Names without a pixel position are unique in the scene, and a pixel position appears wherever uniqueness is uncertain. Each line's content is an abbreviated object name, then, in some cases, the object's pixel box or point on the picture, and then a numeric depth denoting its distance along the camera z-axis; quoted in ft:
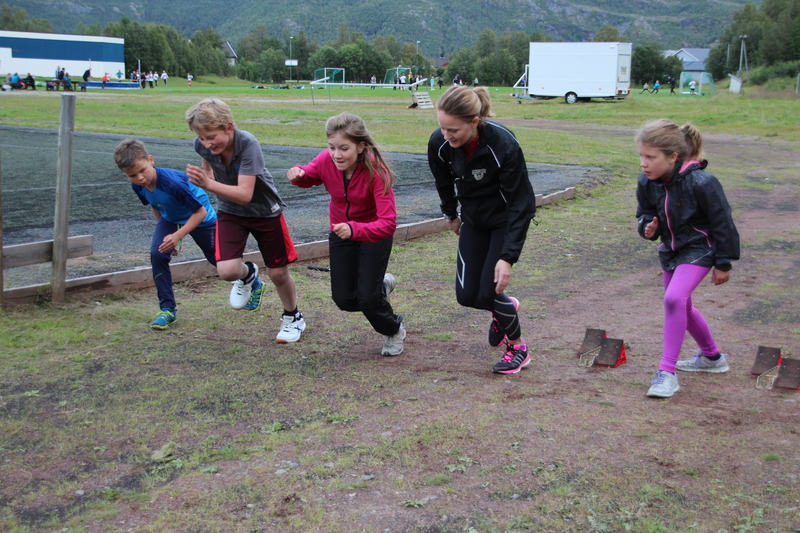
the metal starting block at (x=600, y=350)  16.46
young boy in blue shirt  17.48
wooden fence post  19.75
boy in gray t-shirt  15.98
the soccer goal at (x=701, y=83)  256.73
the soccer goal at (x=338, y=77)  314.96
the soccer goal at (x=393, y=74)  269.52
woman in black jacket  14.11
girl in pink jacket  15.19
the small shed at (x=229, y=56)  576.12
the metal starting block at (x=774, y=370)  14.76
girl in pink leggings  14.01
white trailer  158.81
